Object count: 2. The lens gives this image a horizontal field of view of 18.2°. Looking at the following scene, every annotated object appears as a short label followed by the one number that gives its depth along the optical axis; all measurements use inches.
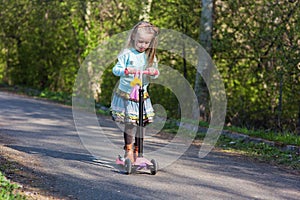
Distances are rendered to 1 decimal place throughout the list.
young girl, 448.7
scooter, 441.0
